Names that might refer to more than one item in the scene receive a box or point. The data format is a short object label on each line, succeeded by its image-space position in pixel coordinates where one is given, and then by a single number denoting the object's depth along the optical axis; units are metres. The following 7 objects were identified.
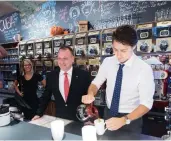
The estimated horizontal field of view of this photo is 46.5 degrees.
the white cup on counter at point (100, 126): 1.37
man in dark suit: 2.35
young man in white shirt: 1.64
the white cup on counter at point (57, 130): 1.34
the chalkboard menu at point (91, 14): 3.89
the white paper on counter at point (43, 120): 1.79
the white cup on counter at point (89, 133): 1.19
